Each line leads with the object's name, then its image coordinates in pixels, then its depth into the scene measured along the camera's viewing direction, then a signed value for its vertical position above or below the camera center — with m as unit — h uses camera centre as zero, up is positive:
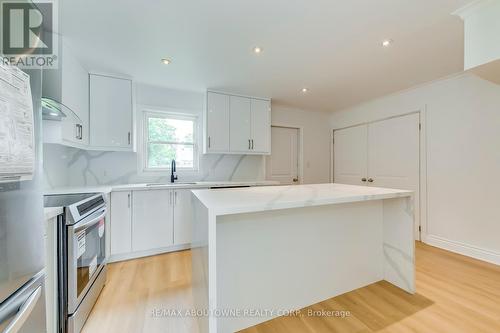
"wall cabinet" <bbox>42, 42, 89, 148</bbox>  1.97 +0.70
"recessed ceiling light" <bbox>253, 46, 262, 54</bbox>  2.14 +1.21
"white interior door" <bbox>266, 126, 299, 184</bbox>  4.24 +0.20
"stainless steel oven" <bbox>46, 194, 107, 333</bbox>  1.33 -0.63
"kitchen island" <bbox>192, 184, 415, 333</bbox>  1.30 -0.64
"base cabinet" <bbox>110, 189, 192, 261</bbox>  2.59 -0.72
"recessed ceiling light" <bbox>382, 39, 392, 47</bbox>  2.00 +1.20
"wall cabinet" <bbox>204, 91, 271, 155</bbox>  3.33 +0.70
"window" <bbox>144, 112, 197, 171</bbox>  3.29 +0.42
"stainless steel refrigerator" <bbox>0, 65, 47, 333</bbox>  0.66 -0.29
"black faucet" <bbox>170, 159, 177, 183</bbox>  3.28 -0.12
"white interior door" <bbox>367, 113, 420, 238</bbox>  3.25 +0.21
